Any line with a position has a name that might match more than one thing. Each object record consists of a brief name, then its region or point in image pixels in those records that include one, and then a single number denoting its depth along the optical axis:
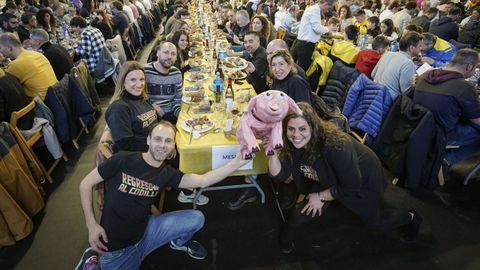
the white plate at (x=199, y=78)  3.23
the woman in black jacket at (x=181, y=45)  3.52
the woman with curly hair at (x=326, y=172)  1.74
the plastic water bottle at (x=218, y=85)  2.67
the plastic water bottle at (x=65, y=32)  4.66
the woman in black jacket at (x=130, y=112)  2.09
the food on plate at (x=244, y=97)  2.69
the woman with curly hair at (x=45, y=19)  4.62
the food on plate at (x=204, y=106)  2.48
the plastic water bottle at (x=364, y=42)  4.59
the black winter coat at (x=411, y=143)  2.45
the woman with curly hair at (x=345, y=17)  5.68
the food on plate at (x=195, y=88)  2.93
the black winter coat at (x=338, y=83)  3.11
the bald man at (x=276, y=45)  3.07
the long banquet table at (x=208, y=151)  2.00
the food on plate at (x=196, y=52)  4.10
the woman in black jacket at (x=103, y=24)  5.30
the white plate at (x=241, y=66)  3.47
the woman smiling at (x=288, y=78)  2.48
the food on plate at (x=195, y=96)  2.66
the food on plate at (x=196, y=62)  3.62
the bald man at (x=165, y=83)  2.66
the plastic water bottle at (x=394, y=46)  4.11
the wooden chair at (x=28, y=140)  2.28
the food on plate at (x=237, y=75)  3.24
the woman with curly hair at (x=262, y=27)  4.27
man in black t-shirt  1.61
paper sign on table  2.01
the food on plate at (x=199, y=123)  2.18
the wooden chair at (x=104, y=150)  1.78
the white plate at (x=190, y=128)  2.15
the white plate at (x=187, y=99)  2.65
